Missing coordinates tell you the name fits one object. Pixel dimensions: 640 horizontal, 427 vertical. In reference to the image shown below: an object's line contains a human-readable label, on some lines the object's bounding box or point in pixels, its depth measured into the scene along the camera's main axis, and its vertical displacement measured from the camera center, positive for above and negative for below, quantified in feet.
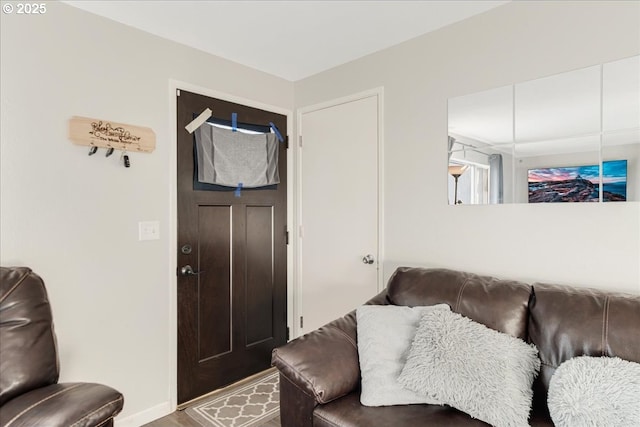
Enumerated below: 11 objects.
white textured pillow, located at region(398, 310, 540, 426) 4.37 -2.04
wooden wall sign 6.49 +1.50
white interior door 8.50 +0.10
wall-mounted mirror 5.37 +1.19
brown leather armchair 4.01 -2.05
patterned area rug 7.34 -4.17
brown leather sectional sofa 4.57 -1.84
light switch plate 7.35 -0.33
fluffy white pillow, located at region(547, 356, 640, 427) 3.92 -2.05
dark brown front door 8.01 -1.41
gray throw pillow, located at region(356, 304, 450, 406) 4.87 -1.99
